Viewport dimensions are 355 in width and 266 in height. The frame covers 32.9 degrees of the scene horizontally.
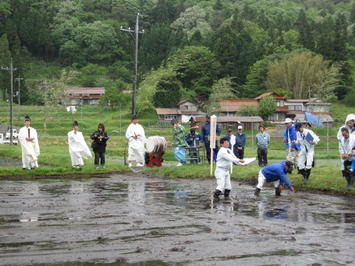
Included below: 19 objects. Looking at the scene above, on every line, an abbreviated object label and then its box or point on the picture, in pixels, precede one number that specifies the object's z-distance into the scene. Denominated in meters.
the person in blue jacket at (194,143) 23.00
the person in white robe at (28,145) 21.50
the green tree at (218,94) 85.88
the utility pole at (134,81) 31.47
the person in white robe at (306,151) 16.80
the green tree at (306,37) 108.75
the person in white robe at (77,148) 21.95
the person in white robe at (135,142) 22.41
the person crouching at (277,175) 15.10
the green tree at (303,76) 90.31
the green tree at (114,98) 92.38
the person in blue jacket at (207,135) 22.39
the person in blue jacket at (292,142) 19.20
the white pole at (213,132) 19.96
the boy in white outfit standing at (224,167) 15.02
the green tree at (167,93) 91.75
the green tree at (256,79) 95.69
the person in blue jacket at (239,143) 23.41
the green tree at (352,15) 163.34
